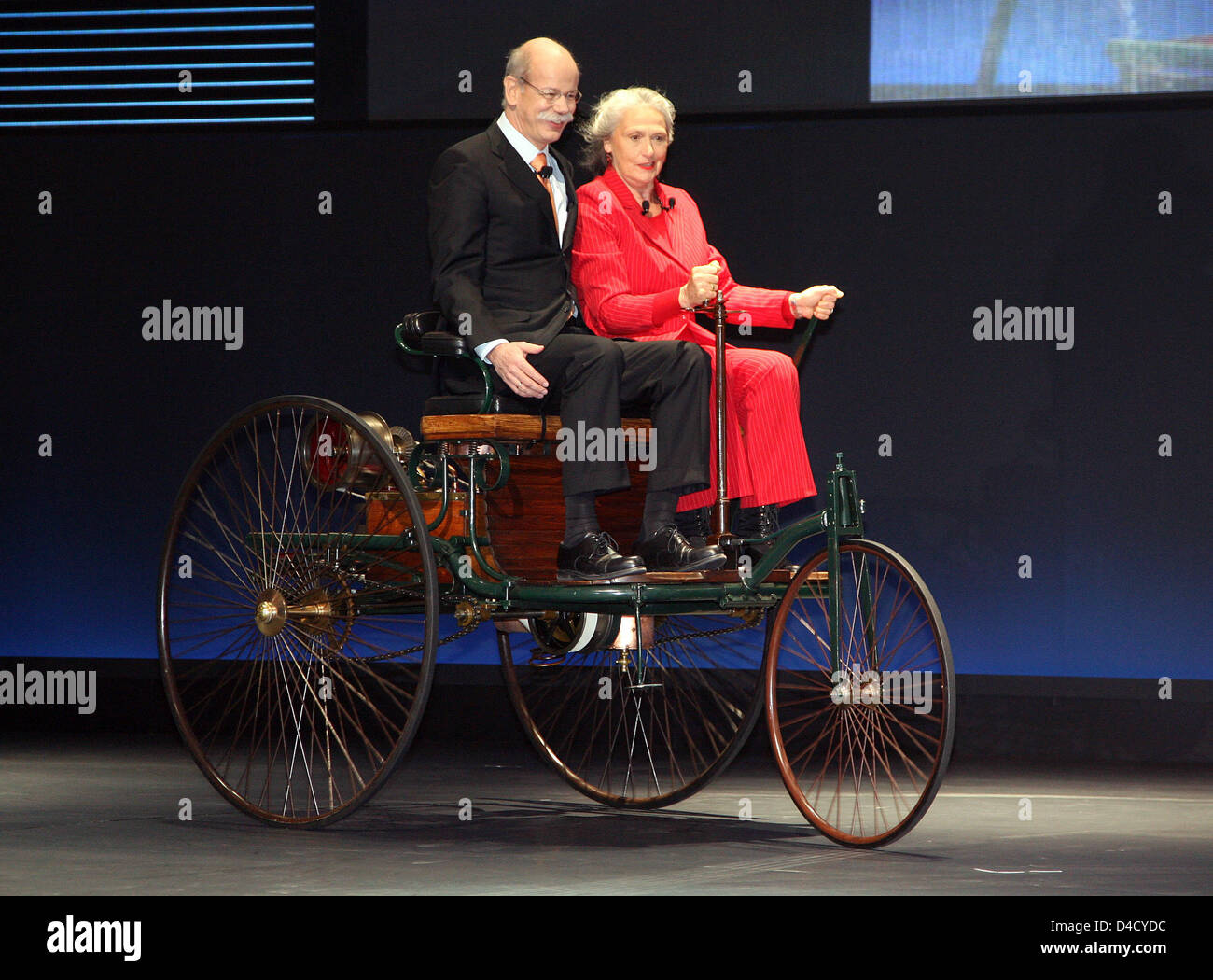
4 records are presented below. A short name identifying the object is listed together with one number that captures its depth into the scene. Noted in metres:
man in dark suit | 3.78
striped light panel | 6.34
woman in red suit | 4.00
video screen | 5.65
